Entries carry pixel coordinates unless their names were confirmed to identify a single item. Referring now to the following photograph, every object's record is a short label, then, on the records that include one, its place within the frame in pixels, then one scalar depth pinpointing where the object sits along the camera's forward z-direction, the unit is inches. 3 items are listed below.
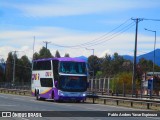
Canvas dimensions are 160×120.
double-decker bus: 1555.1
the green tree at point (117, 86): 2436.9
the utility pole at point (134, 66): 2151.3
